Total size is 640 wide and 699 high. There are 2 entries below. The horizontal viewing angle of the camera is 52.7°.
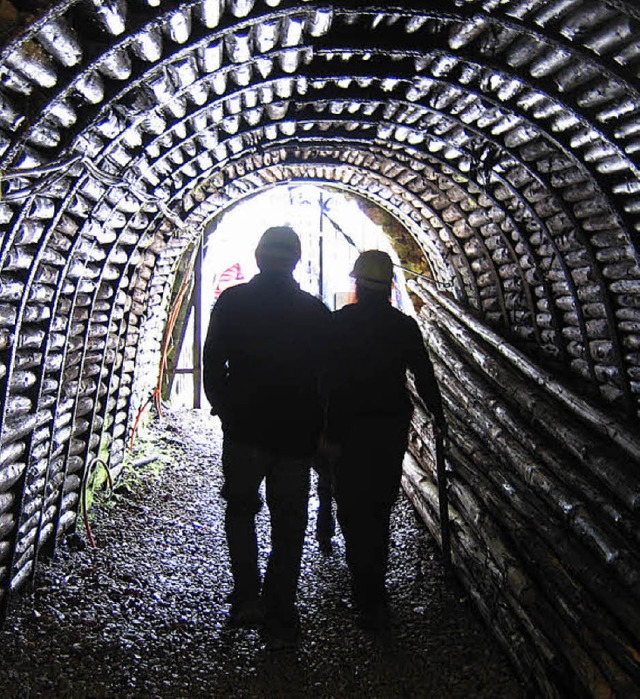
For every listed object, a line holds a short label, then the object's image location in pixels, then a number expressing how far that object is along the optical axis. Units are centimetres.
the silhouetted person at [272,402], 378
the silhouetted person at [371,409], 407
